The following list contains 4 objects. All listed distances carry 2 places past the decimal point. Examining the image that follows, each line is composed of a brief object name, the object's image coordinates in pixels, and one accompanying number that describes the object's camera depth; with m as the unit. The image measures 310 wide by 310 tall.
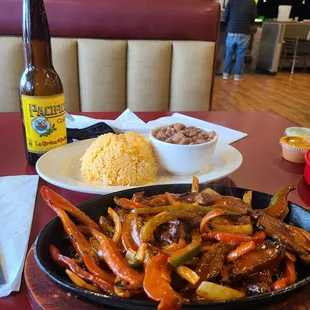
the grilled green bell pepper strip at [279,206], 0.68
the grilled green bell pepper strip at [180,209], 0.65
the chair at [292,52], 7.98
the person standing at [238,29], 6.45
